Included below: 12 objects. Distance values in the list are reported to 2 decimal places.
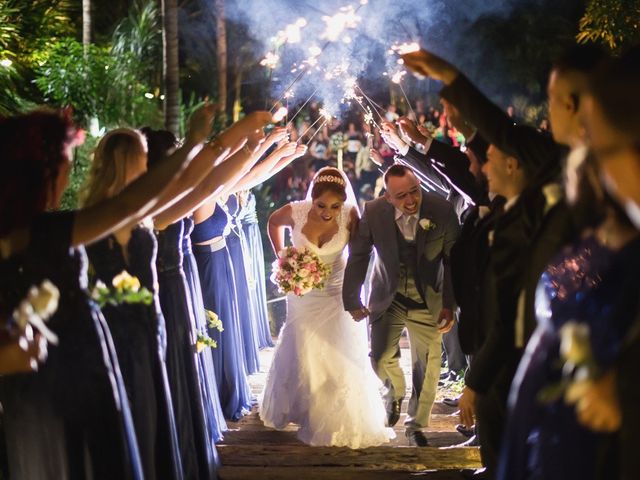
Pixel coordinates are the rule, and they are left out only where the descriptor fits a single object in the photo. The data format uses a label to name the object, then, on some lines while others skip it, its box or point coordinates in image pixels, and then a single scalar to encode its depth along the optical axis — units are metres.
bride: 7.26
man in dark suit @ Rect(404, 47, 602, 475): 3.46
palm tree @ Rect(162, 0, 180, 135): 14.88
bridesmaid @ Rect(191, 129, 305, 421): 7.98
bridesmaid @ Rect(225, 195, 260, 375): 9.62
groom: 7.04
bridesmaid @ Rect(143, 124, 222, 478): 5.70
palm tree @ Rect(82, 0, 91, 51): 14.81
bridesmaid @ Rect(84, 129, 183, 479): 4.70
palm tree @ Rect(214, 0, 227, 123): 18.42
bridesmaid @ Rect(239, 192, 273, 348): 10.81
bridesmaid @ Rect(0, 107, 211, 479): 3.50
